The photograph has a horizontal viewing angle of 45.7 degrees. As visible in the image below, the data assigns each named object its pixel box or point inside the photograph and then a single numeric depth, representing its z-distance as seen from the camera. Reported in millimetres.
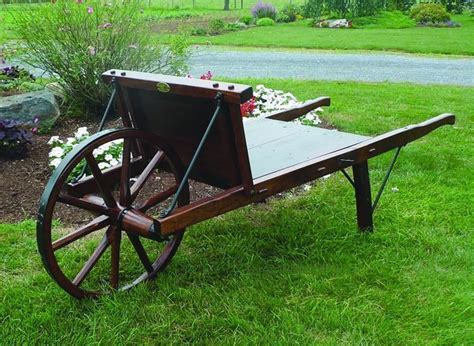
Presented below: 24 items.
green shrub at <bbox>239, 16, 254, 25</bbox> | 20781
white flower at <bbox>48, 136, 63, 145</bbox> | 4755
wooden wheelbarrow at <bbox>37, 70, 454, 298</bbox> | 2506
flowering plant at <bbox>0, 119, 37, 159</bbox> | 4578
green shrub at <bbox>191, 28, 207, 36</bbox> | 17303
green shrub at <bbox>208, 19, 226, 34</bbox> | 18000
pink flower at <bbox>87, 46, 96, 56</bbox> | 5473
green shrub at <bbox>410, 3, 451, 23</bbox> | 20250
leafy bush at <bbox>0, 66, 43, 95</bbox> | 5809
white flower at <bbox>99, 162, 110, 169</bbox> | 4145
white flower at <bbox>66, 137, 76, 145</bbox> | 4517
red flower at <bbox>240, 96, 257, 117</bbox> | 5699
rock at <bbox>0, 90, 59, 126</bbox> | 5078
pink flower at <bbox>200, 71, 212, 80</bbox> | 5965
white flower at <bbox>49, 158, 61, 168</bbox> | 4250
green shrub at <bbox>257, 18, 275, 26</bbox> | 20578
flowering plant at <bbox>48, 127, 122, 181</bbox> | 4232
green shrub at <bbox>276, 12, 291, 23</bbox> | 21938
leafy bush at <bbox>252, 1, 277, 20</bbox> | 21969
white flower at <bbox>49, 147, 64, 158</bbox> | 4367
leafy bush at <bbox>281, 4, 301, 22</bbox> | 22417
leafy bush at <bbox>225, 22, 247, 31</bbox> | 19011
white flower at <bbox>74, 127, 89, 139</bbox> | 4584
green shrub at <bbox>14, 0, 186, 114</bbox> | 5532
